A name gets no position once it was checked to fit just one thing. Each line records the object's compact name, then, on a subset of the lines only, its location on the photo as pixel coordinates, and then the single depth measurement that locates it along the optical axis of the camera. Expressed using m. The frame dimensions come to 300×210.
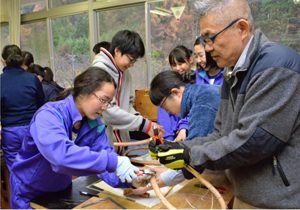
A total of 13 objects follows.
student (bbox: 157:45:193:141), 2.05
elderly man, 0.89
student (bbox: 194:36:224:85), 2.24
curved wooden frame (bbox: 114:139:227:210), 1.06
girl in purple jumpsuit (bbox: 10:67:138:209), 1.15
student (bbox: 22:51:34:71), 3.09
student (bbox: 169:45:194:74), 2.70
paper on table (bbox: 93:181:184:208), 1.27
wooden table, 1.18
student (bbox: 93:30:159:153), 2.18
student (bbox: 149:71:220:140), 1.40
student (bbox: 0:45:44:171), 2.72
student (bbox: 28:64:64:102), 3.54
